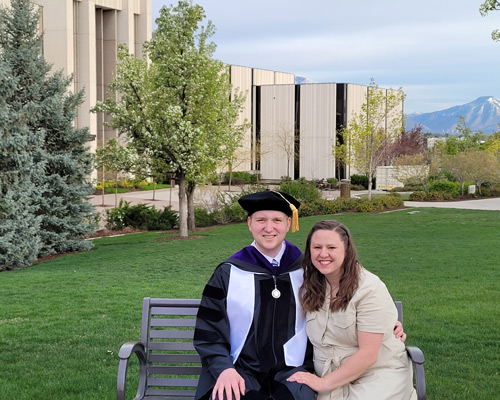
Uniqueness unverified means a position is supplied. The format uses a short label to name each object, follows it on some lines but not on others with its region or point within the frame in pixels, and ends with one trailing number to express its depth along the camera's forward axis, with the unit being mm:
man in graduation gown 3789
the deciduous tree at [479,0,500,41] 9273
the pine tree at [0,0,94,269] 15648
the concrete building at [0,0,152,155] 39375
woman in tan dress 3590
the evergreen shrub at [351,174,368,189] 46031
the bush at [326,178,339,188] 49359
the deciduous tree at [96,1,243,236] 19672
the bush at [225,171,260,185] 50562
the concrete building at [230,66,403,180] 52156
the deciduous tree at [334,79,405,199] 33406
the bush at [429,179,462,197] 34219
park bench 4293
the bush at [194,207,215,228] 26000
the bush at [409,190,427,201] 33188
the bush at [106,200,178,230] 24500
